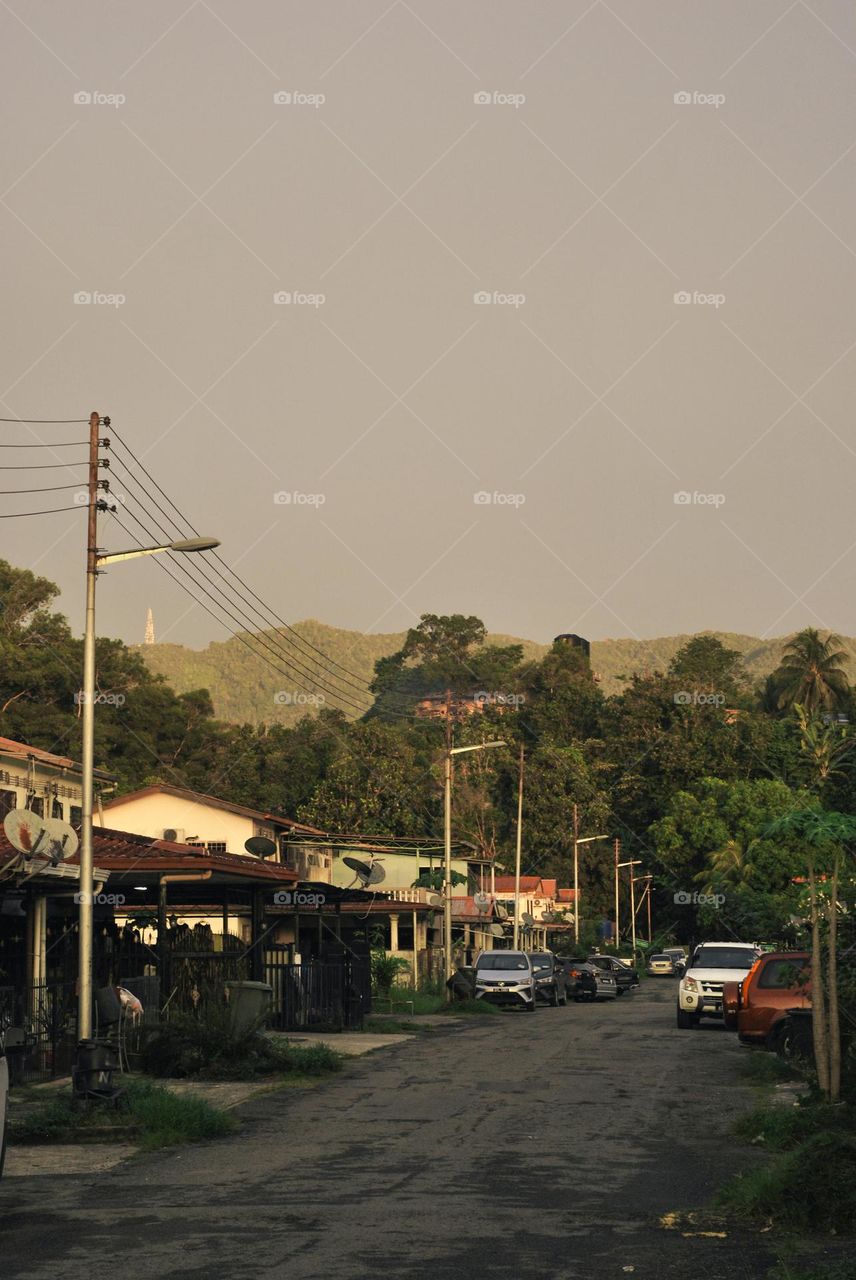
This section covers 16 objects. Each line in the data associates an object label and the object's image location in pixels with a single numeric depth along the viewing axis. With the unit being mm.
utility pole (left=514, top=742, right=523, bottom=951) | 63275
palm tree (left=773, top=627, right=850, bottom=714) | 100938
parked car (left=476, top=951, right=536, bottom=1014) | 46562
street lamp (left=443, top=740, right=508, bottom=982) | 45656
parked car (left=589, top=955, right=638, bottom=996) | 59812
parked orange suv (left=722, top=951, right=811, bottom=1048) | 26844
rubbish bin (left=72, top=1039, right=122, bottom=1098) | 16656
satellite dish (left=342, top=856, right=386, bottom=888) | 35000
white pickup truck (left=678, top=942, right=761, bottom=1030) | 35781
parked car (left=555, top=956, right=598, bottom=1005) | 56062
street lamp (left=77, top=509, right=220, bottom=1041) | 17609
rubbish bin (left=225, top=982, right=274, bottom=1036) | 24109
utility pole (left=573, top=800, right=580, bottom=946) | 83125
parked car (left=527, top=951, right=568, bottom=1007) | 50250
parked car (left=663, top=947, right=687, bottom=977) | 88962
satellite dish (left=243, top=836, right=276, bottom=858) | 32688
